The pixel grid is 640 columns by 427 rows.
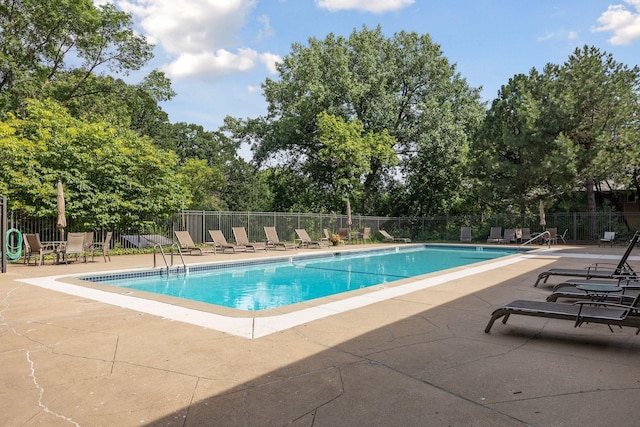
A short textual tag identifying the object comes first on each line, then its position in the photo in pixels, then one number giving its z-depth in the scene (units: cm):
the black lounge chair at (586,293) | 490
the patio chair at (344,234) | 2150
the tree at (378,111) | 2662
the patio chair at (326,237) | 1980
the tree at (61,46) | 1939
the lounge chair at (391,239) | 2312
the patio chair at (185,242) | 1458
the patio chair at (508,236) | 2055
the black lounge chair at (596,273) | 627
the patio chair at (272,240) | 1739
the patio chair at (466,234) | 2300
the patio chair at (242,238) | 1686
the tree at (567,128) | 1841
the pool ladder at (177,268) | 1012
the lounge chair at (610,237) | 1739
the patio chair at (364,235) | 2247
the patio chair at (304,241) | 1869
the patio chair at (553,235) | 1925
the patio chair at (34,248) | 1076
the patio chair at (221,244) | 1564
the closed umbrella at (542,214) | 1857
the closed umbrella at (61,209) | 1154
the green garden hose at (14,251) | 1110
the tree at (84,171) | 1264
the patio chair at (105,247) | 1188
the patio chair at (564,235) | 2023
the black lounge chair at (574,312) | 367
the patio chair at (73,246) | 1101
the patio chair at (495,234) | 2121
